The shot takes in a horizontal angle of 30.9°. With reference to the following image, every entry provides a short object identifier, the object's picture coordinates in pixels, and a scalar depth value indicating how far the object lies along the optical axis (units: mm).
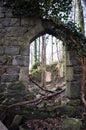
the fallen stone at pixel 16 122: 2845
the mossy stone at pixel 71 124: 2770
